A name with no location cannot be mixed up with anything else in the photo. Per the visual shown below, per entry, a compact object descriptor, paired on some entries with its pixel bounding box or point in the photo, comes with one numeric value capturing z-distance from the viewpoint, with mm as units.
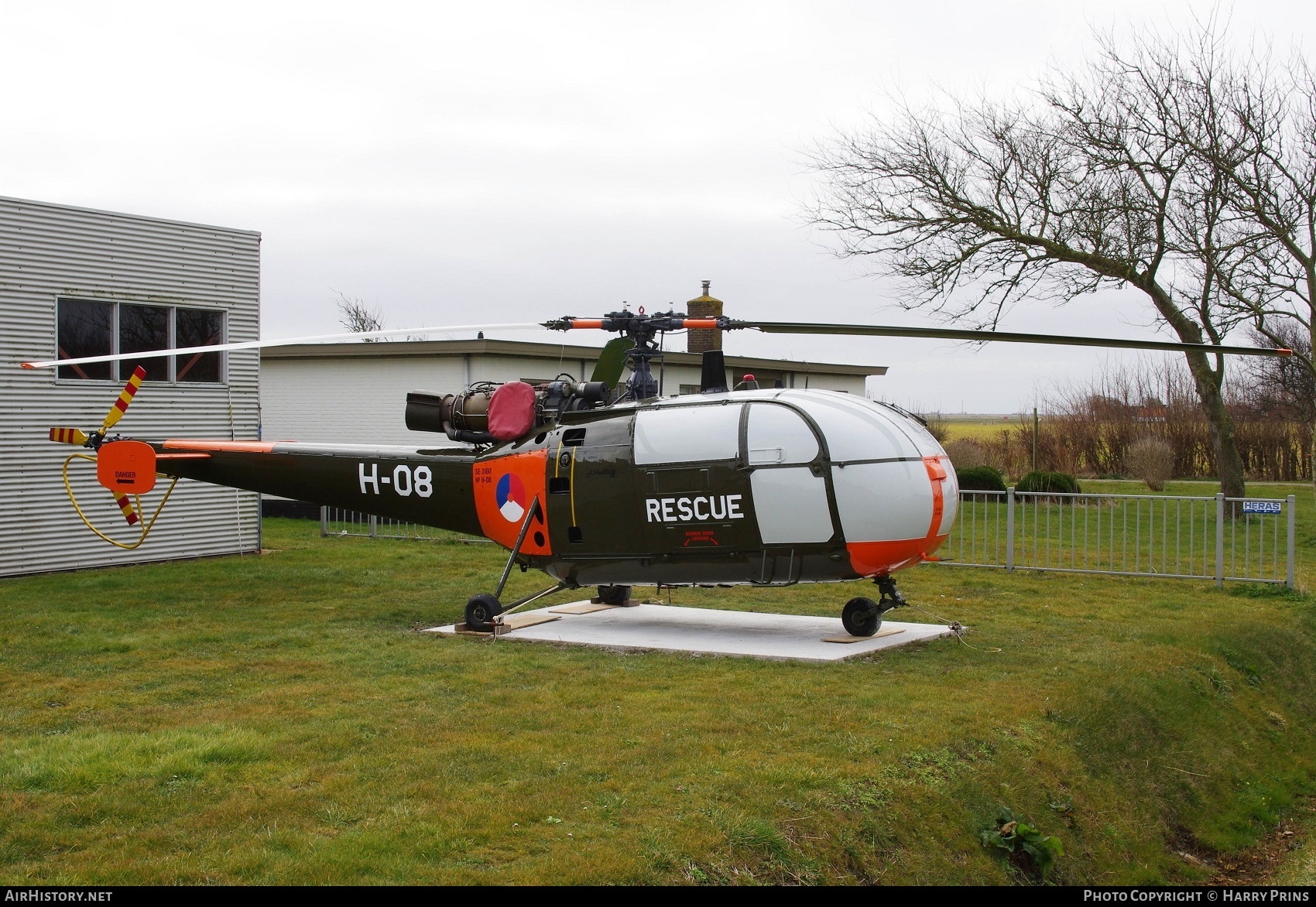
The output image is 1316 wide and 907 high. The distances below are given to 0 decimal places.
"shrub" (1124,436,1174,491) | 30469
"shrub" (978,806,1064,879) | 6738
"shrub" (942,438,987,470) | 32125
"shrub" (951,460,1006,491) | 24734
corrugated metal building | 15734
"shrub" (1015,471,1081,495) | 24859
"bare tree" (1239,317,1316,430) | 37312
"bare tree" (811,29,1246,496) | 20484
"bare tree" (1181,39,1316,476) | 19516
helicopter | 10125
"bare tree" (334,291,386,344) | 55075
